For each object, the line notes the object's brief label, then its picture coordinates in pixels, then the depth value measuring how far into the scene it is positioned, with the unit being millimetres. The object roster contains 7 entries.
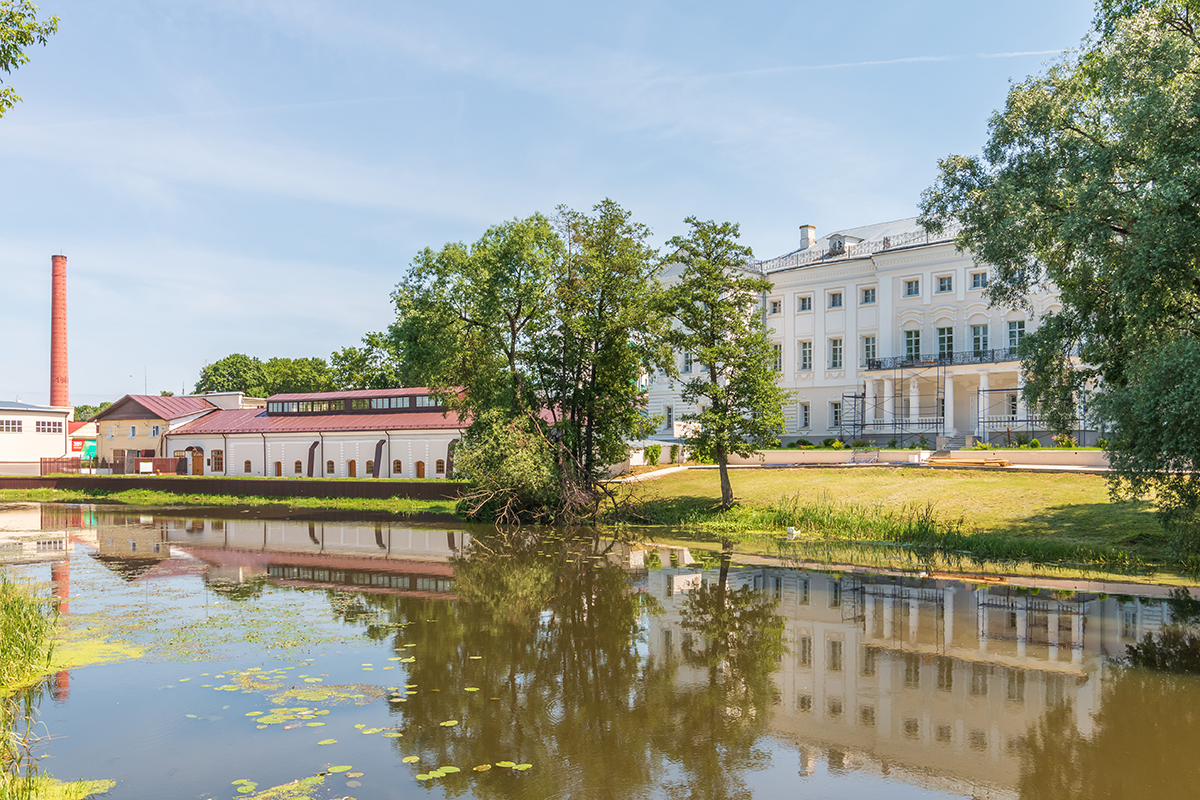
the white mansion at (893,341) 45531
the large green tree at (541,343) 30000
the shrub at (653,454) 44438
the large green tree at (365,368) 74188
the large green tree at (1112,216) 15422
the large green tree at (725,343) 29250
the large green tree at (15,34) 12586
